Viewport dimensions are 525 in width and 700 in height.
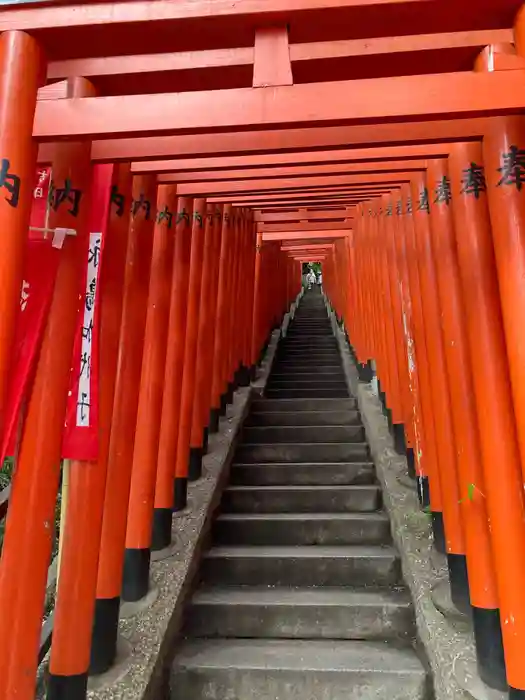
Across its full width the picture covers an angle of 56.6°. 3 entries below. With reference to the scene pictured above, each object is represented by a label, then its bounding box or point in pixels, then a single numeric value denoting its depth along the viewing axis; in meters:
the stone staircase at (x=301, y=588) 3.11
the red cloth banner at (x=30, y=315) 2.10
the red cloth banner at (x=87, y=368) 2.55
